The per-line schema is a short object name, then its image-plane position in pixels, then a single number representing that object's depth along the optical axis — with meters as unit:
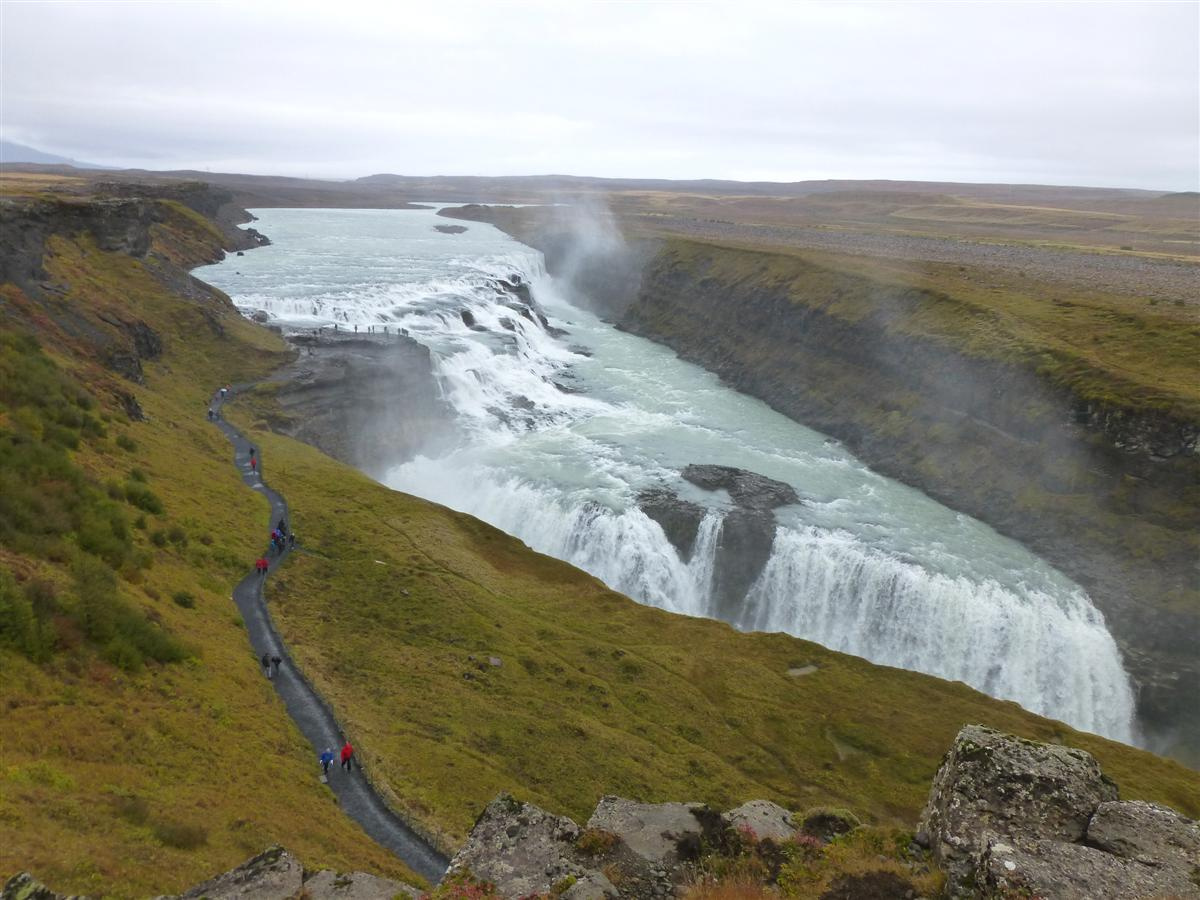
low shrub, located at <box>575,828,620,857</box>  12.51
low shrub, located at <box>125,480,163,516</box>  30.02
